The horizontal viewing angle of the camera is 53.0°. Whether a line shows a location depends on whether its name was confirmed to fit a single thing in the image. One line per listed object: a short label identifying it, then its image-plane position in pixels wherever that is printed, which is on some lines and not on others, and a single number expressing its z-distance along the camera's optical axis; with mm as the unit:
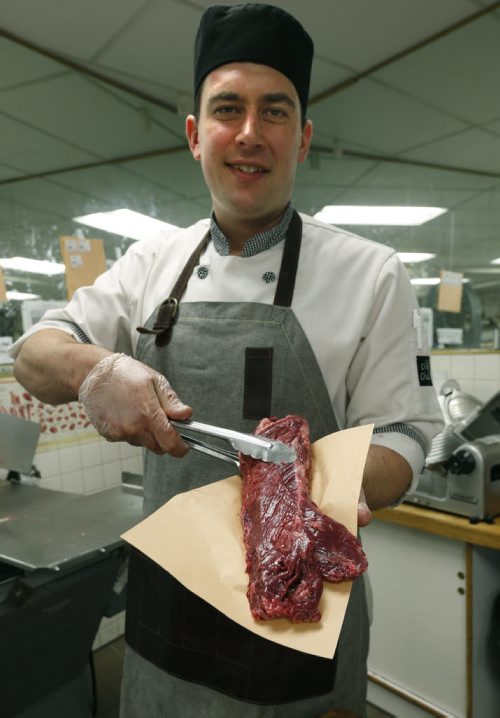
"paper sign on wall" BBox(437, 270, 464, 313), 3150
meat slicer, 2076
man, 1142
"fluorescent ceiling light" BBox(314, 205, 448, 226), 3287
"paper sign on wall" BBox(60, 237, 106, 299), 2855
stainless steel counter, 1557
